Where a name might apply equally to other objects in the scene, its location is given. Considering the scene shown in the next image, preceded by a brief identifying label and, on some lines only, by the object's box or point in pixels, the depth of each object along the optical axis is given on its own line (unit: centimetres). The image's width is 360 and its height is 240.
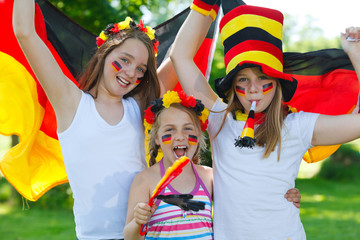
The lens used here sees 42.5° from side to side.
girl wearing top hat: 255
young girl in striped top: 247
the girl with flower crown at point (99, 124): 253
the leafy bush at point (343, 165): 1297
